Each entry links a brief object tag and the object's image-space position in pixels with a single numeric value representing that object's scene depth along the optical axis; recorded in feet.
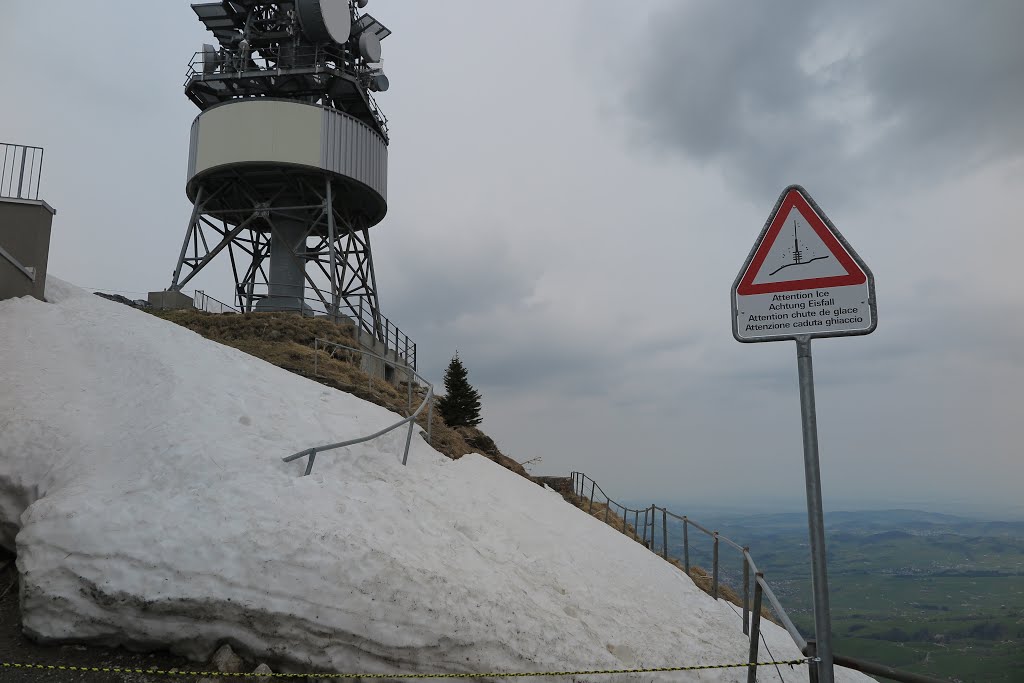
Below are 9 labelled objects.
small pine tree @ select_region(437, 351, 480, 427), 75.72
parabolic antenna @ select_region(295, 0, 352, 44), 107.24
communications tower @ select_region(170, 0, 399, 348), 102.17
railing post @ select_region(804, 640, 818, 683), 11.99
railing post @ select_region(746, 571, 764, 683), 18.92
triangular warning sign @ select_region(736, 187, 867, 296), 11.85
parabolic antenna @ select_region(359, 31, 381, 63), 116.37
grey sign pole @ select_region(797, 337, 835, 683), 10.96
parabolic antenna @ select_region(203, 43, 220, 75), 111.45
